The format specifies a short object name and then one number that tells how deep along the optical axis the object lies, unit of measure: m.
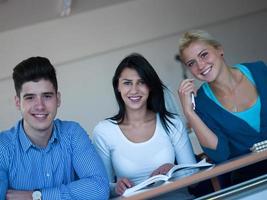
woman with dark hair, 2.06
